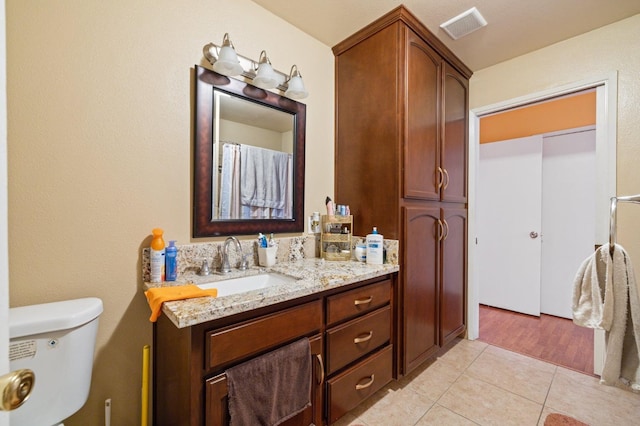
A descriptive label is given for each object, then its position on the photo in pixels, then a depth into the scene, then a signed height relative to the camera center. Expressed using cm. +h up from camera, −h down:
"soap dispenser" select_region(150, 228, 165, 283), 123 -22
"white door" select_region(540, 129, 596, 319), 278 +0
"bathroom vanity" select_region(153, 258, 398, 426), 92 -52
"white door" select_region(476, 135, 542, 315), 296 -13
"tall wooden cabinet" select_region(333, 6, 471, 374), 171 +37
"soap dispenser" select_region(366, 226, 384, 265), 167 -23
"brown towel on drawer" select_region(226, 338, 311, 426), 97 -67
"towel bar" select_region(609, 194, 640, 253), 104 -2
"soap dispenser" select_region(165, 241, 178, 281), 126 -24
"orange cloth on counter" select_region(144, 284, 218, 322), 98 -31
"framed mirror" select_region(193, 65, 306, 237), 142 +30
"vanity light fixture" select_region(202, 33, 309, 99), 137 +77
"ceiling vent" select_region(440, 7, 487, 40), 171 +122
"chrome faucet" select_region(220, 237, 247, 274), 144 -26
